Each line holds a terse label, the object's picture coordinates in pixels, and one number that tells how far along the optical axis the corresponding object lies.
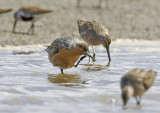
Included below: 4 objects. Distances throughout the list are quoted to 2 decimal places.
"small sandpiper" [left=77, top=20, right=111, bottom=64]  20.55
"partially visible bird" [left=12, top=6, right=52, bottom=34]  27.32
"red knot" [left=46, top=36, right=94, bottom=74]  15.88
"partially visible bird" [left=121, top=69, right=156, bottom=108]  11.65
